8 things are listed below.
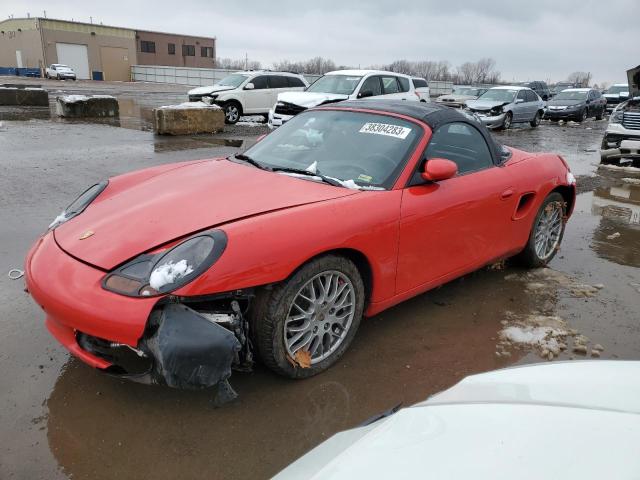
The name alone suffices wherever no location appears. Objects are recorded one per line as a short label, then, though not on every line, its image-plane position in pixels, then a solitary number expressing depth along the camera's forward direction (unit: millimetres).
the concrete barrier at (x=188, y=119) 12148
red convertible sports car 2330
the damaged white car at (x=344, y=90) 12812
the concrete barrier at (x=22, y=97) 17453
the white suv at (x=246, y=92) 15672
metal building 55719
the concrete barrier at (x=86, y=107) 14750
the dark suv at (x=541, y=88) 31562
